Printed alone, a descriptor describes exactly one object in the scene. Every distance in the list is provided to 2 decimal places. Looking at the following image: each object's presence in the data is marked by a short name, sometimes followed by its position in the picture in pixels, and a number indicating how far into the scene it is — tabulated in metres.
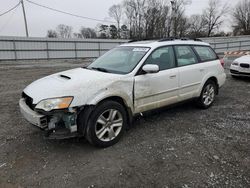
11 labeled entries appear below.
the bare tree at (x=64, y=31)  56.84
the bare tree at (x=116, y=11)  51.28
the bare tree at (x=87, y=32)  51.16
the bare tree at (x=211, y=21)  55.53
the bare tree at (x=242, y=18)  50.19
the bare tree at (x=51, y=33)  52.25
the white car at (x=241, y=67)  7.68
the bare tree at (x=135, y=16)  42.47
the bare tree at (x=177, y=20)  37.84
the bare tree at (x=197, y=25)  48.09
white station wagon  2.78
